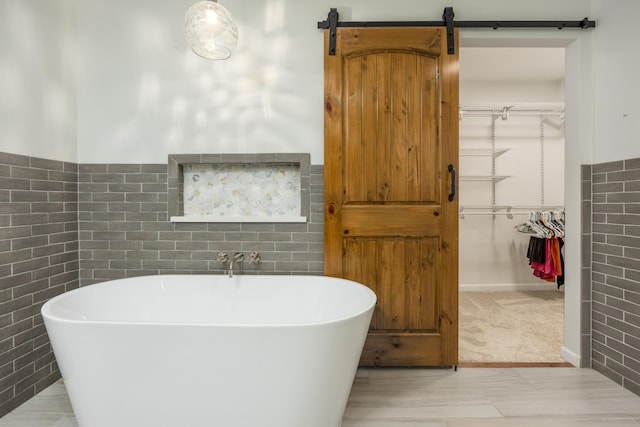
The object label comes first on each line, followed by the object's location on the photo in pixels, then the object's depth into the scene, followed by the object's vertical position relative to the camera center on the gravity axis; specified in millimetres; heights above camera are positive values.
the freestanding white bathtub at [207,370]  1267 -627
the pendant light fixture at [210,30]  1707 +940
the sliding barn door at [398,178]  2139 +199
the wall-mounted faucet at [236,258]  2150 -309
